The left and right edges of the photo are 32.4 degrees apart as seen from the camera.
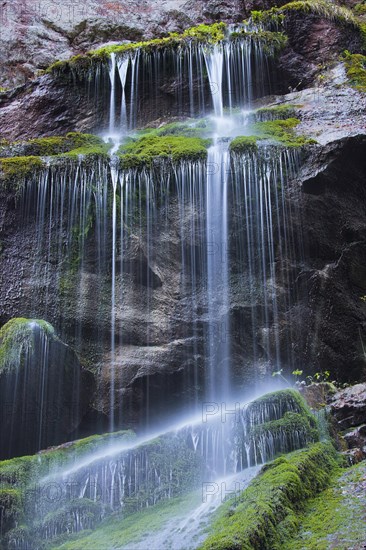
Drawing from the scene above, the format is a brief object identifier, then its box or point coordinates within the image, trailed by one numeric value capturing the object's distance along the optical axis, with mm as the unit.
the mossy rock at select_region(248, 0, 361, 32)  16812
